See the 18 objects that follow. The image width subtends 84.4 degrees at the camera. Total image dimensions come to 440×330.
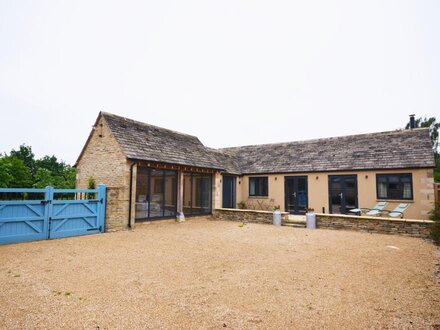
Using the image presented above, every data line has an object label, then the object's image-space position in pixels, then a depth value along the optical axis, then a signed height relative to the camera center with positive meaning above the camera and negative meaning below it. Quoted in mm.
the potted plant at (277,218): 12398 -1763
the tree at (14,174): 29828 +961
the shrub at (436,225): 7816 -1293
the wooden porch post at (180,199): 13203 -913
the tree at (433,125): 32188 +8050
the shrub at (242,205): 17953 -1616
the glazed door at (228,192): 17406 -651
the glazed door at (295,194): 16016 -683
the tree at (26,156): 43188 +4514
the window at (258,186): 17781 -200
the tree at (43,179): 33719 +293
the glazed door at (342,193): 14555 -529
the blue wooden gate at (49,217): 7816 -1299
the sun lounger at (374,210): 11970 -1334
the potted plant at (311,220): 11450 -1707
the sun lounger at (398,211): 11555 -1248
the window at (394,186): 13078 -65
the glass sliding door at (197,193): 14234 -651
